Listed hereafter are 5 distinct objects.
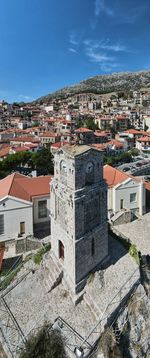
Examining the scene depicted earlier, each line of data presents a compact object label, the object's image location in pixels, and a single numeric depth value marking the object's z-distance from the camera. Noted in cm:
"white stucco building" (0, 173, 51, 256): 1948
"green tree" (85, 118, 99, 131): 9319
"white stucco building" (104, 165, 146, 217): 2417
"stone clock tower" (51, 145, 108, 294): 1332
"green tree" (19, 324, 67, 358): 1109
